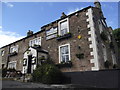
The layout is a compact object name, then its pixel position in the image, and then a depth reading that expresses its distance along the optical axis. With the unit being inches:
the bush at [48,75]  250.3
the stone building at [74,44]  273.0
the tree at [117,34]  584.8
